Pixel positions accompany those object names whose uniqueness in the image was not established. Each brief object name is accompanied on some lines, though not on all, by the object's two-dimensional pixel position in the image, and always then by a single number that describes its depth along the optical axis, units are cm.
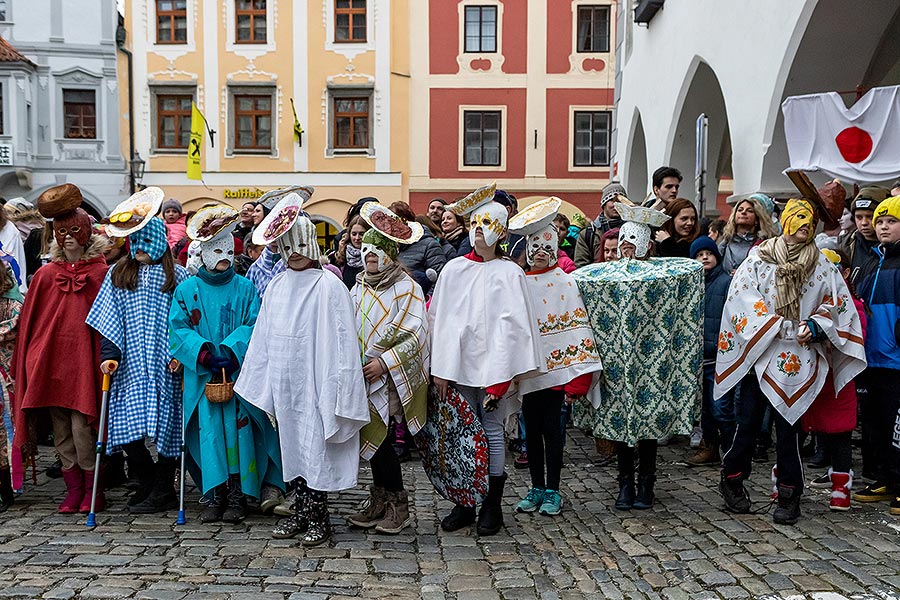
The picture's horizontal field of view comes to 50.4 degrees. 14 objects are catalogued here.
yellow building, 2719
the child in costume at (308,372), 541
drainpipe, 2727
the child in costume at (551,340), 587
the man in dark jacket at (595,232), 868
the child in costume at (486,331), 550
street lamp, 2547
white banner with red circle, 855
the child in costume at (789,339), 567
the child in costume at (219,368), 588
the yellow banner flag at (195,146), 2462
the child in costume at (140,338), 602
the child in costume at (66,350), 618
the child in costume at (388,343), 559
